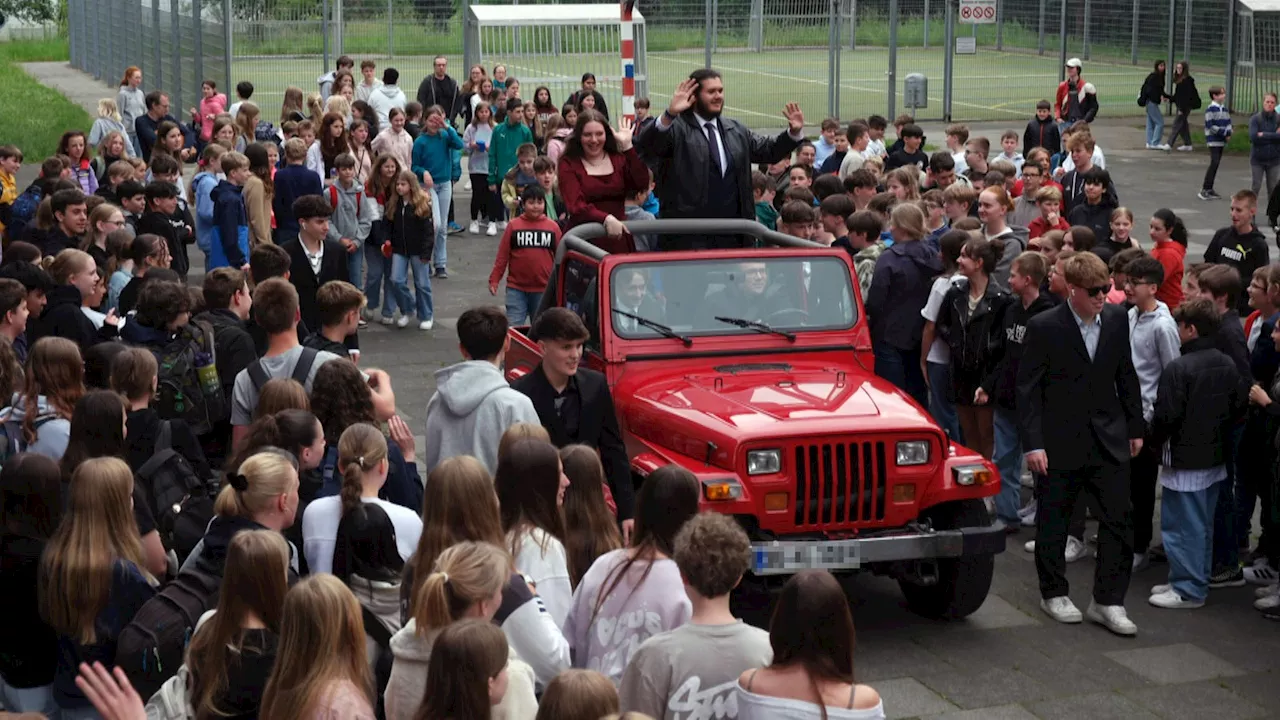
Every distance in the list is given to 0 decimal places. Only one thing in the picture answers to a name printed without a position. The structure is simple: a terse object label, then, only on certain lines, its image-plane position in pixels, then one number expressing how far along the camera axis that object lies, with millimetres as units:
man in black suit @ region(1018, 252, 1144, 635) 8555
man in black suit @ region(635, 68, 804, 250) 11078
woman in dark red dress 11672
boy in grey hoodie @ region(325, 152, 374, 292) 15555
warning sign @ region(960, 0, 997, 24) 33906
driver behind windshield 9273
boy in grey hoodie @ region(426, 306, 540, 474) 7352
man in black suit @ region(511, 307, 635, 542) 7789
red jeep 8070
